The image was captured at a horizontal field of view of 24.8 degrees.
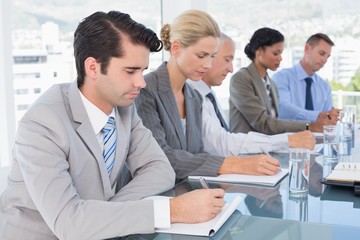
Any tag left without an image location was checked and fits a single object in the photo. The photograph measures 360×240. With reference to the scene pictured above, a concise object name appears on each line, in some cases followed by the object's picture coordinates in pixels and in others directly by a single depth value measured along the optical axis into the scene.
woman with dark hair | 3.38
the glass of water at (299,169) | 2.15
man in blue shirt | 4.11
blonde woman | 2.51
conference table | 1.86
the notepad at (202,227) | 1.85
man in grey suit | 1.88
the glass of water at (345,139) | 2.70
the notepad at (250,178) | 2.25
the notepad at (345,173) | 2.21
